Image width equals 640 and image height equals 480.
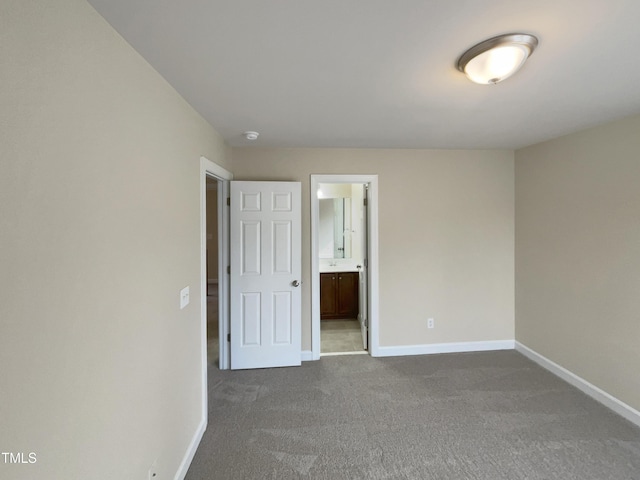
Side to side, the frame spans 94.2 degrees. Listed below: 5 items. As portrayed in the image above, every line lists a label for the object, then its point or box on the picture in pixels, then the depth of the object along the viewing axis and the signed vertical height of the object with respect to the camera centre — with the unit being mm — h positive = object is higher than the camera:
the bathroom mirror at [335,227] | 5125 +236
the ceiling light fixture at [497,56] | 1237 +815
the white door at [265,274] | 3088 -349
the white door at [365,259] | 3471 -216
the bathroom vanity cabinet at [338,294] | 4676 -844
